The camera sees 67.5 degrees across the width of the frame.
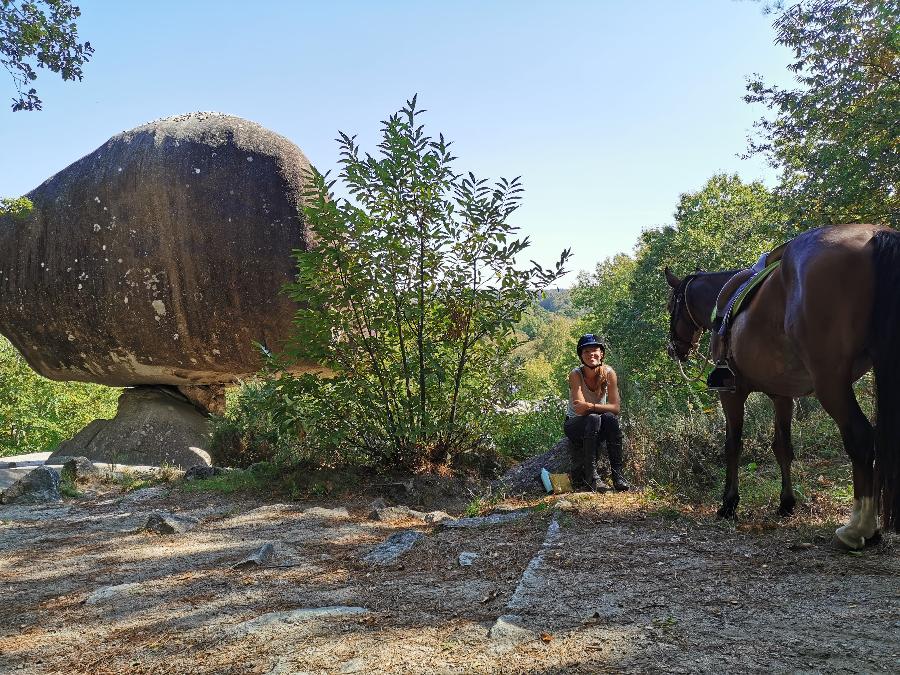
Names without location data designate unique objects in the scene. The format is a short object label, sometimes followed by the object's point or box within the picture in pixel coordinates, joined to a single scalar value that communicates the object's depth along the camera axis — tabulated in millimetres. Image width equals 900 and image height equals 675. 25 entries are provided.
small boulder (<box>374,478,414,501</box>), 6730
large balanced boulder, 10102
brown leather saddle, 4371
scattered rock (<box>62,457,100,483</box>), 8300
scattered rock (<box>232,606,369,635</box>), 2848
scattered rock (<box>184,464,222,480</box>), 8049
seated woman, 6012
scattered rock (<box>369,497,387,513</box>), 6078
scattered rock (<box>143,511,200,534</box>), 5359
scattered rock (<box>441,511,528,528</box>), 4949
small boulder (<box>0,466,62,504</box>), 7410
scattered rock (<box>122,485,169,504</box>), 7105
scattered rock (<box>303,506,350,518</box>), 5811
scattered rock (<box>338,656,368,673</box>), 2301
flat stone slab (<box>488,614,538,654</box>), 2424
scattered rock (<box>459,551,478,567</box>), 3855
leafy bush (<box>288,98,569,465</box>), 6594
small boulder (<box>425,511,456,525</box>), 5434
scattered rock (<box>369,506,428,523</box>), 5664
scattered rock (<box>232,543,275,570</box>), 4109
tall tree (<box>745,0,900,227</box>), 10508
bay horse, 3396
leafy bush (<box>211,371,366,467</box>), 6785
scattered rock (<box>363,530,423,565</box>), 4153
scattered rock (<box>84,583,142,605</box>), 3590
